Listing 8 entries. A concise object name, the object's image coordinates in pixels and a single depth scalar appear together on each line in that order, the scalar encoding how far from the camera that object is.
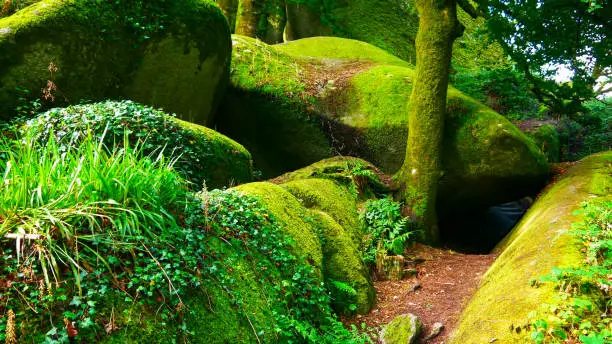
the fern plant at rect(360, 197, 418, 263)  6.66
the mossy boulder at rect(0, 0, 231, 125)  6.12
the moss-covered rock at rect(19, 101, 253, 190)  5.32
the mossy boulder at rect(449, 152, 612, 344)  3.47
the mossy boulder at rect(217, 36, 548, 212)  8.52
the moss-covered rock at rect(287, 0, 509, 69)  14.66
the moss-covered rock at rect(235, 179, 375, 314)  4.75
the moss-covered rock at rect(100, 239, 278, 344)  2.65
